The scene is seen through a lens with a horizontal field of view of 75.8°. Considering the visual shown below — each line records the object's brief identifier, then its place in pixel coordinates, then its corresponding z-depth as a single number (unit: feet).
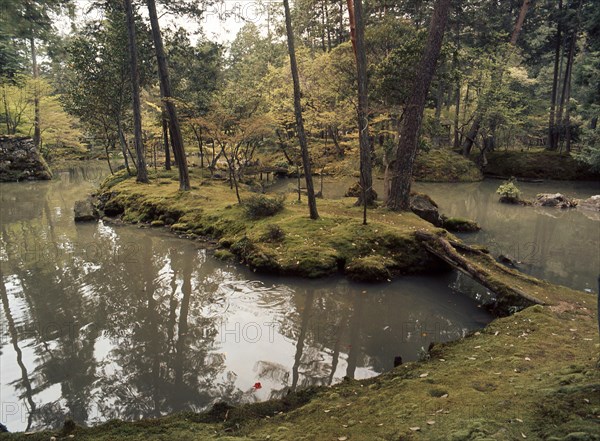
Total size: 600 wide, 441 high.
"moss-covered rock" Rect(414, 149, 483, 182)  78.43
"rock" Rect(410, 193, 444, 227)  41.57
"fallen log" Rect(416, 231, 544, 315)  21.91
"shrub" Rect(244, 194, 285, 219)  38.65
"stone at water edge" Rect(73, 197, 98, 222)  46.80
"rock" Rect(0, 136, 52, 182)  79.15
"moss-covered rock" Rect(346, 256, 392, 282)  28.07
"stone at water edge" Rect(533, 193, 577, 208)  56.33
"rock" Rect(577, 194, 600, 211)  55.01
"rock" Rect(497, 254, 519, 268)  32.50
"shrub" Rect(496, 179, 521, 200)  58.54
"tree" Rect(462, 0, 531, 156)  74.38
